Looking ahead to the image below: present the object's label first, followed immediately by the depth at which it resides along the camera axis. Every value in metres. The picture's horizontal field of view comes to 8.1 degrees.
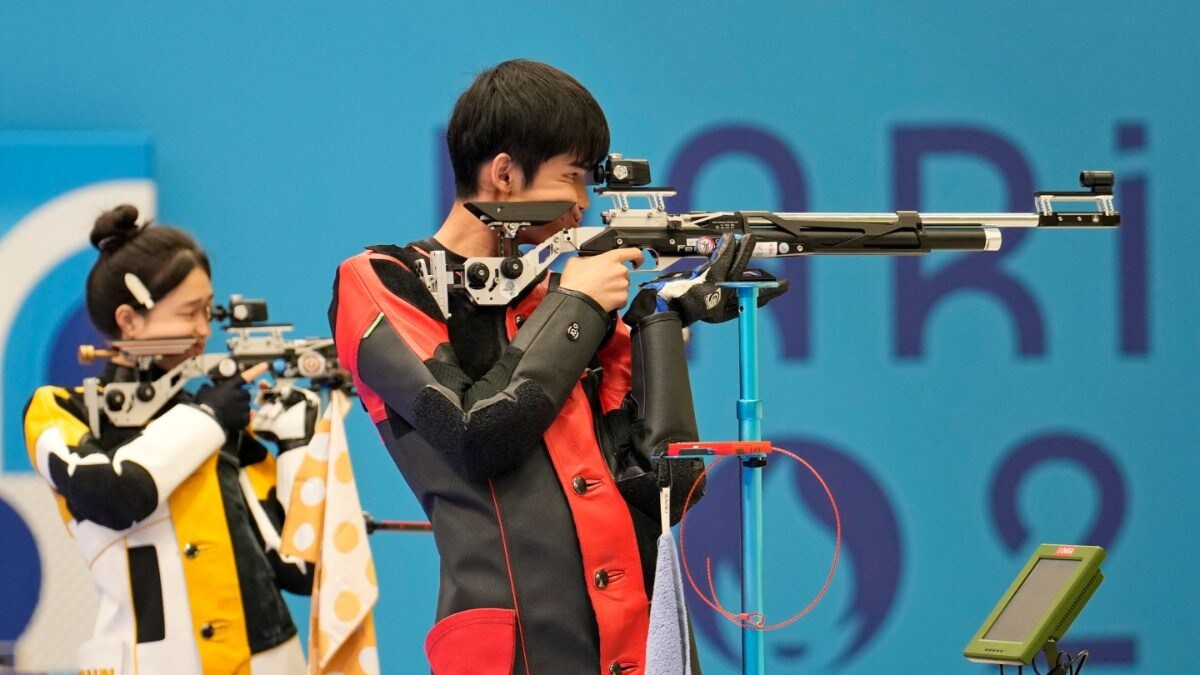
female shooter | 11.67
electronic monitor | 10.69
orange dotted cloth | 11.79
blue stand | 10.64
